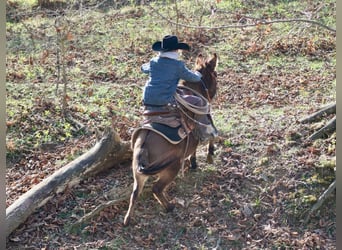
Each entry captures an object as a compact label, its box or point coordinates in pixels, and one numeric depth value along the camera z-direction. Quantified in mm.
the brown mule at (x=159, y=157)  6473
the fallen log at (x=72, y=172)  6840
